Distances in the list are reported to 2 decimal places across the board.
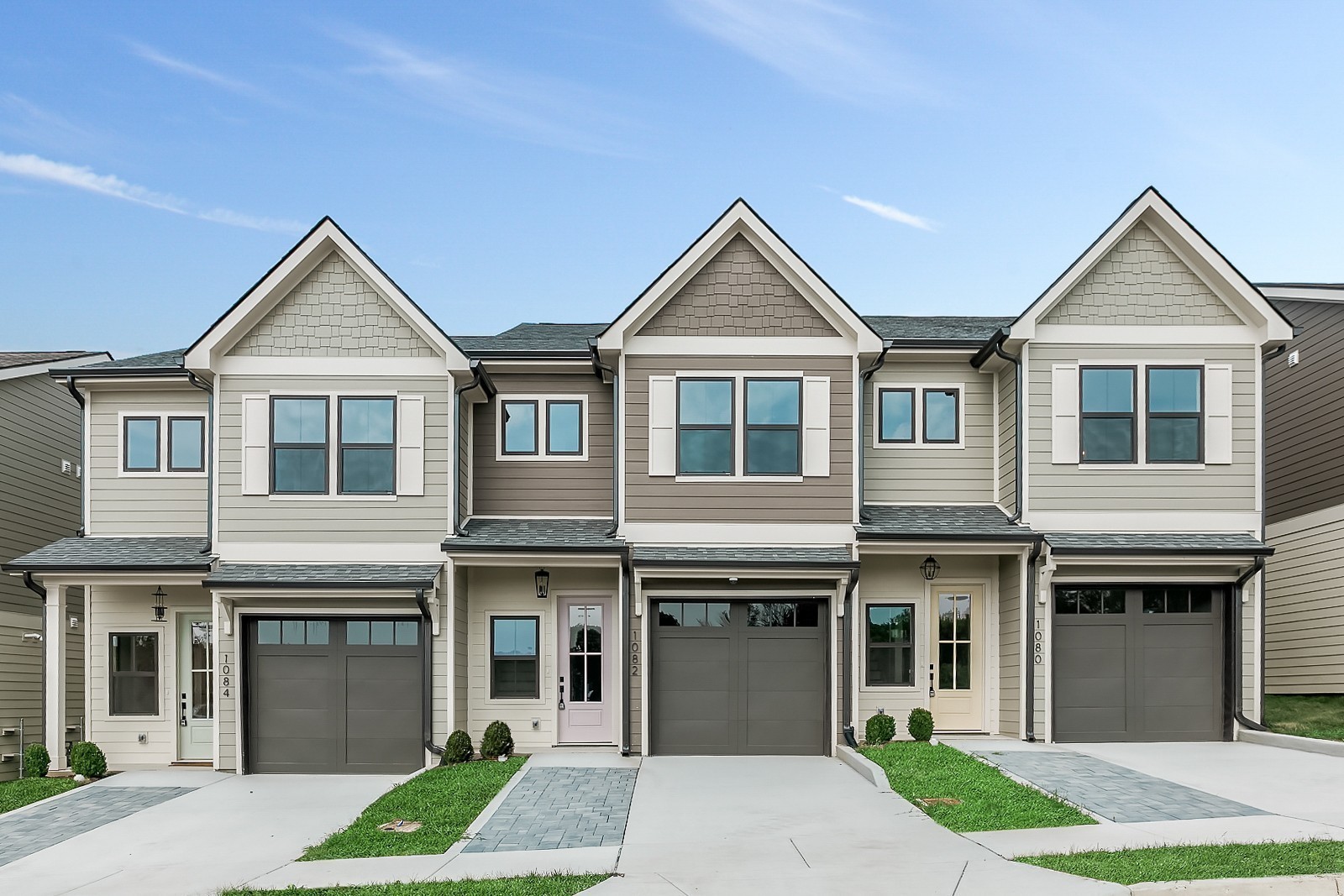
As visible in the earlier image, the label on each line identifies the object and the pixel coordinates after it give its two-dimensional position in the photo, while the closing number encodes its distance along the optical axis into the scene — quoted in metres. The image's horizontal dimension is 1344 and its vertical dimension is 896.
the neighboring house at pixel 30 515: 17.42
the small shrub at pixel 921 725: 14.31
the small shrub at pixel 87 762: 14.18
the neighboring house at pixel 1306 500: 16.69
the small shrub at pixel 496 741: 14.32
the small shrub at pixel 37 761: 14.38
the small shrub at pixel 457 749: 13.91
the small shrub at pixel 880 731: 14.38
